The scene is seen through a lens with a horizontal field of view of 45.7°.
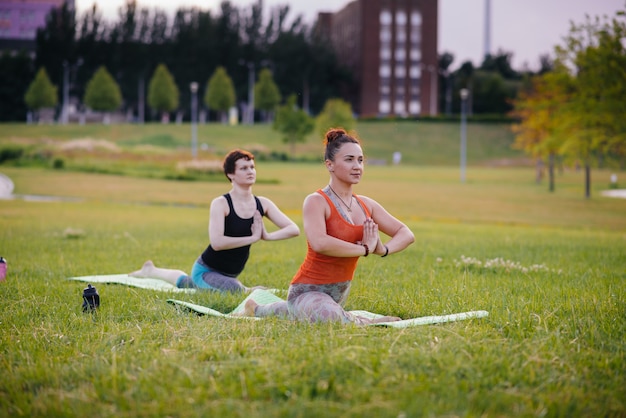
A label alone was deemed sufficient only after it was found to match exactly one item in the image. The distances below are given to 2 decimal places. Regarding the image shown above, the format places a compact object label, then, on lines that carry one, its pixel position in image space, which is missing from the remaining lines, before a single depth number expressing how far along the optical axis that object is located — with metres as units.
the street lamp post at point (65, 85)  92.38
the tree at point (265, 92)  90.44
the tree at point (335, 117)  75.62
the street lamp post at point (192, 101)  81.14
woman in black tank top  7.55
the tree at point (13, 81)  88.69
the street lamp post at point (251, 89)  98.94
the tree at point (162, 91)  87.69
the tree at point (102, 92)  84.00
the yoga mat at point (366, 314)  5.45
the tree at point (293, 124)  72.62
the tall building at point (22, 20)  95.81
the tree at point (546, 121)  30.33
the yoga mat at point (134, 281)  7.67
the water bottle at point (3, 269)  7.91
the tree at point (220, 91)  89.56
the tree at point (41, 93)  82.25
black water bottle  6.09
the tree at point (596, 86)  25.08
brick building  108.44
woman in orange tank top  5.46
